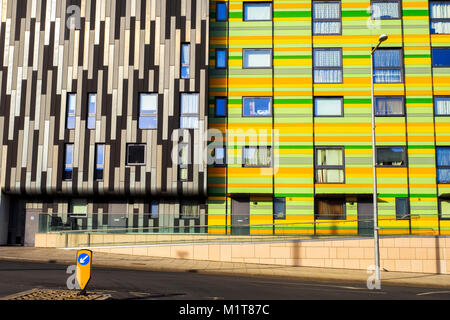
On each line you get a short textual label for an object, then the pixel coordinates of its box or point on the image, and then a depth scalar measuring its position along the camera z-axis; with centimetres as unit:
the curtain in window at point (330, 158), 2439
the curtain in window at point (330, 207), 2405
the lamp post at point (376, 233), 1547
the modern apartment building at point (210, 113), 2347
